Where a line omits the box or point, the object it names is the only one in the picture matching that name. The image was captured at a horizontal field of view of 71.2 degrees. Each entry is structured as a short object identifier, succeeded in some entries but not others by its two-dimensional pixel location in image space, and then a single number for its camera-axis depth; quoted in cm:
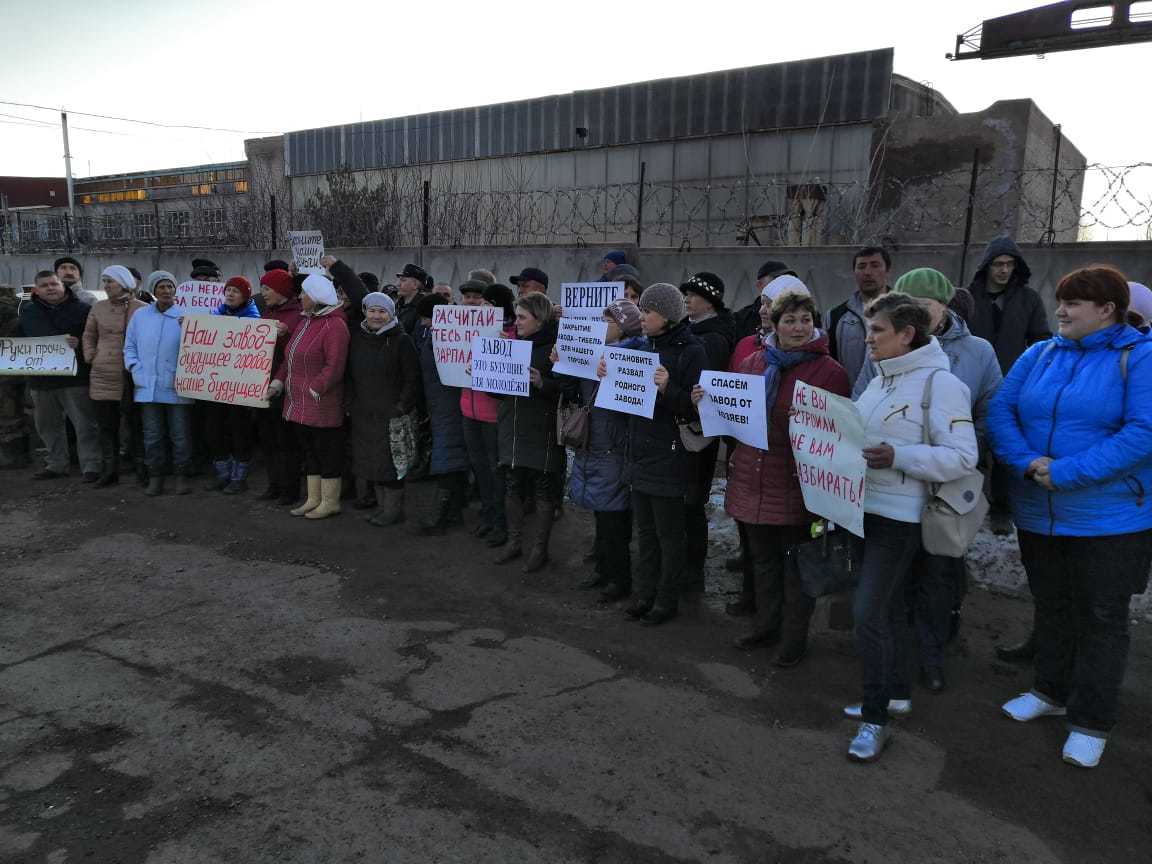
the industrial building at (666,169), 960
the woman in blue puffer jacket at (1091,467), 336
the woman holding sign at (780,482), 418
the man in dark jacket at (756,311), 622
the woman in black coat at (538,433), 595
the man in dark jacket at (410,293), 790
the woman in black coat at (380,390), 685
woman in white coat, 342
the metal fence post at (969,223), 742
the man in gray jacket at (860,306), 502
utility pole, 3549
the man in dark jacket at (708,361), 514
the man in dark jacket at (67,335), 830
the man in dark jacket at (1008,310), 568
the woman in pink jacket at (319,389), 693
